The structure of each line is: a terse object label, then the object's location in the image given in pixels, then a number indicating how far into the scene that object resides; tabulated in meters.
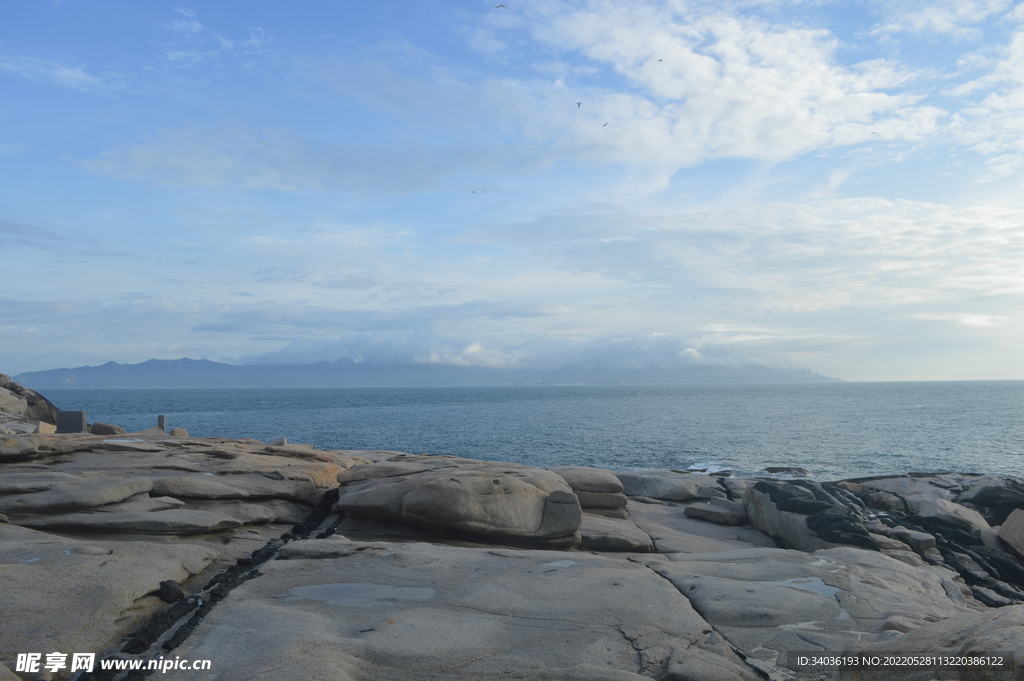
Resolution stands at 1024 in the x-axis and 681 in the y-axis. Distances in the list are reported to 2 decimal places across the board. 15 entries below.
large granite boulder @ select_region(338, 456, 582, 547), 11.33
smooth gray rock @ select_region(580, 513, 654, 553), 12.52
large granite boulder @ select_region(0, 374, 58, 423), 31.75
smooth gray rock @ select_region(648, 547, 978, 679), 6.36
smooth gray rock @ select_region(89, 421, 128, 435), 25.25
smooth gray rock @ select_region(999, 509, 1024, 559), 15.31
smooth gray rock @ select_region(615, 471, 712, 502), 21.19
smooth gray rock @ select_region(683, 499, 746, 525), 17.81
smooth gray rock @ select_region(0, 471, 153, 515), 9.85
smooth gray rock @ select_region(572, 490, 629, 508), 15.67
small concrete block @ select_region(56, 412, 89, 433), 24.08
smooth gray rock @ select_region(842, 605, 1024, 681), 4.45
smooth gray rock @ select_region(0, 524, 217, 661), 5.61
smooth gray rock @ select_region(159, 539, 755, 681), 5.40
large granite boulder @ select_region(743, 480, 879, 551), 14.17
